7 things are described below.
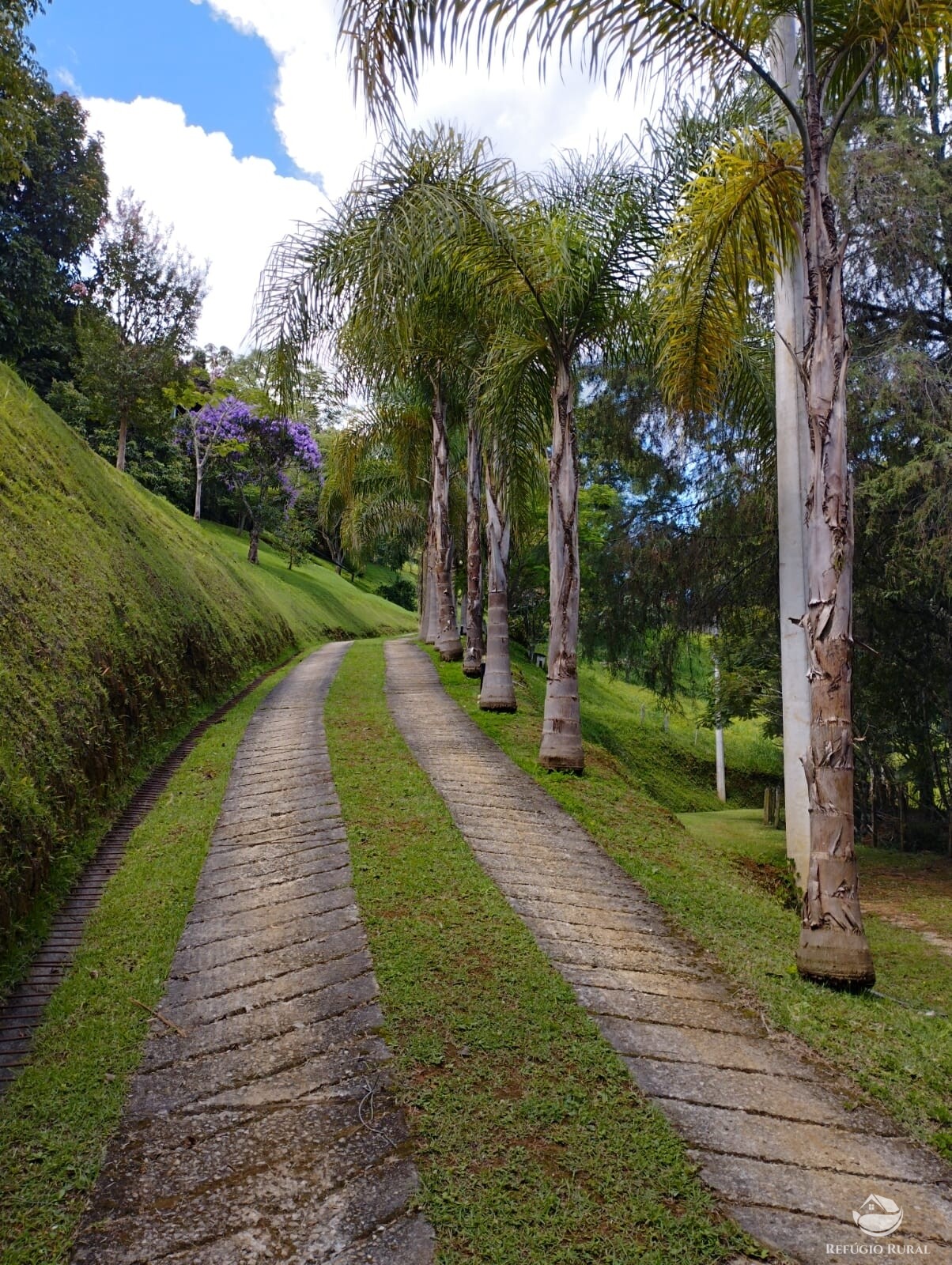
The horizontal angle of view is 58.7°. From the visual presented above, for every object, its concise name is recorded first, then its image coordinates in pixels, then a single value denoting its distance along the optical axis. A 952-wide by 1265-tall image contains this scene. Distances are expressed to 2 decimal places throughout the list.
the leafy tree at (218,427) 29.66
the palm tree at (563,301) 8.61
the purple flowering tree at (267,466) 30.59
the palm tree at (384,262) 7.87
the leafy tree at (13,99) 9.39
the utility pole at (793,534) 7.41
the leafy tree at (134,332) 21.22
